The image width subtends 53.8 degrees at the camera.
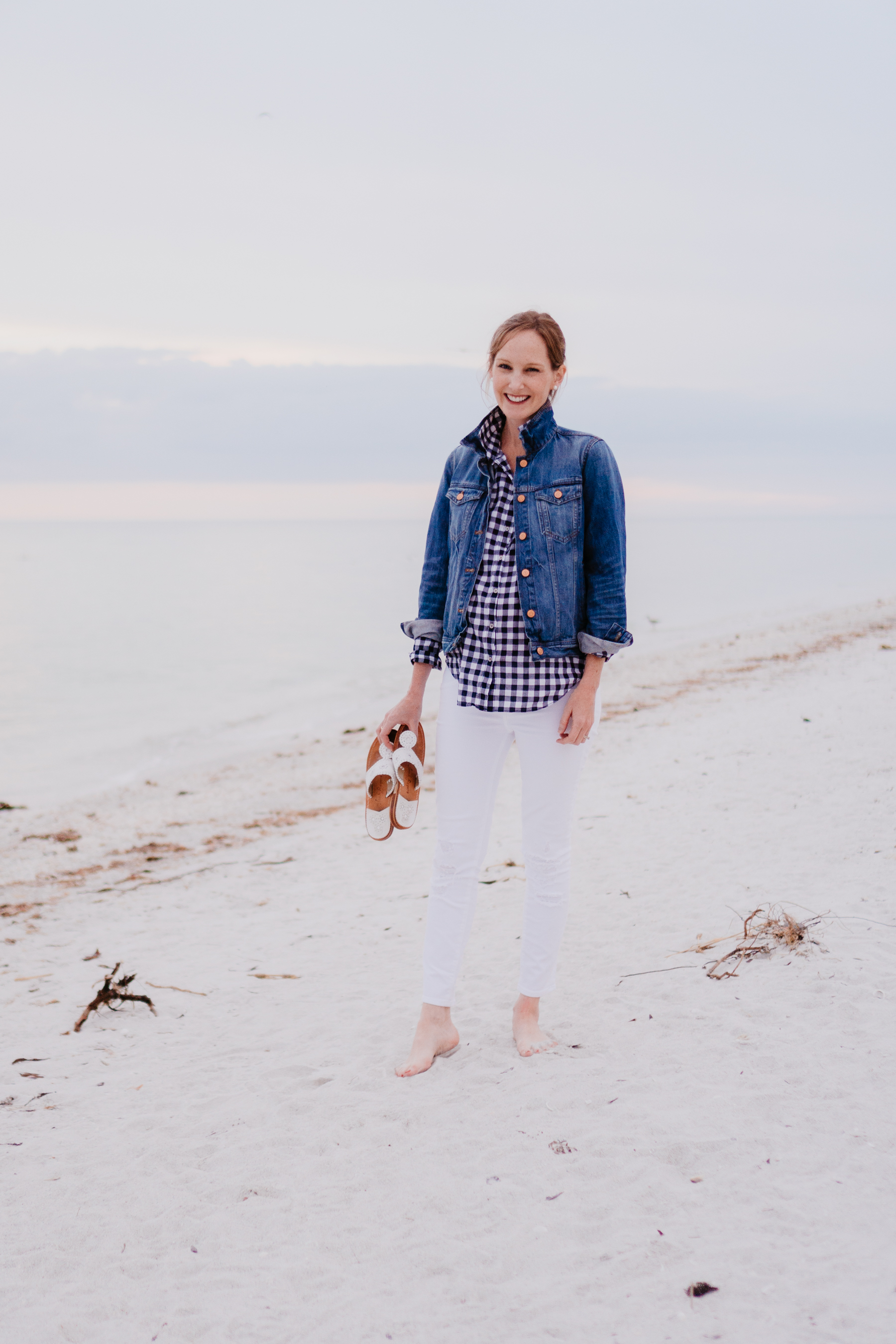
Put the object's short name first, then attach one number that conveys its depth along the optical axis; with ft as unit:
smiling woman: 8.52
